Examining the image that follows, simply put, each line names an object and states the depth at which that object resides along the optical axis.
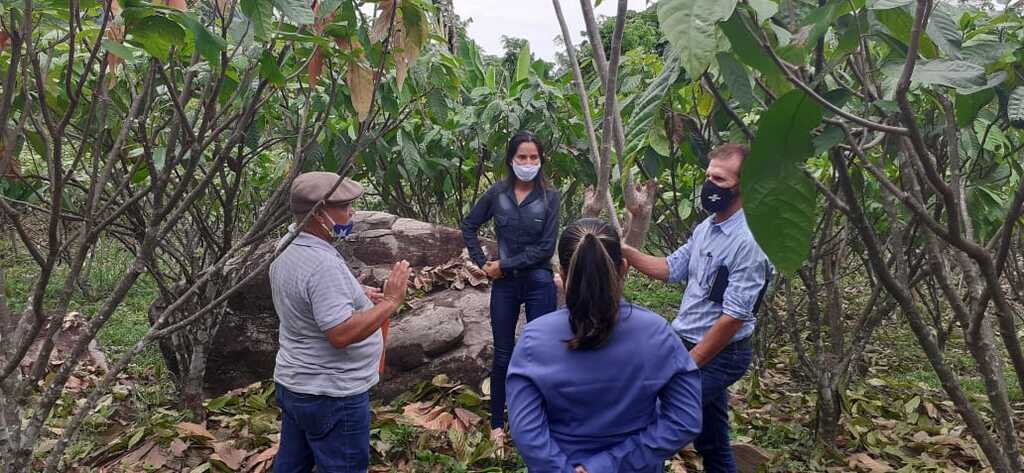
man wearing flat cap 2.59
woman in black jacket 4.27
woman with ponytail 2.02
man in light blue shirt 2.77
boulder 5.13
